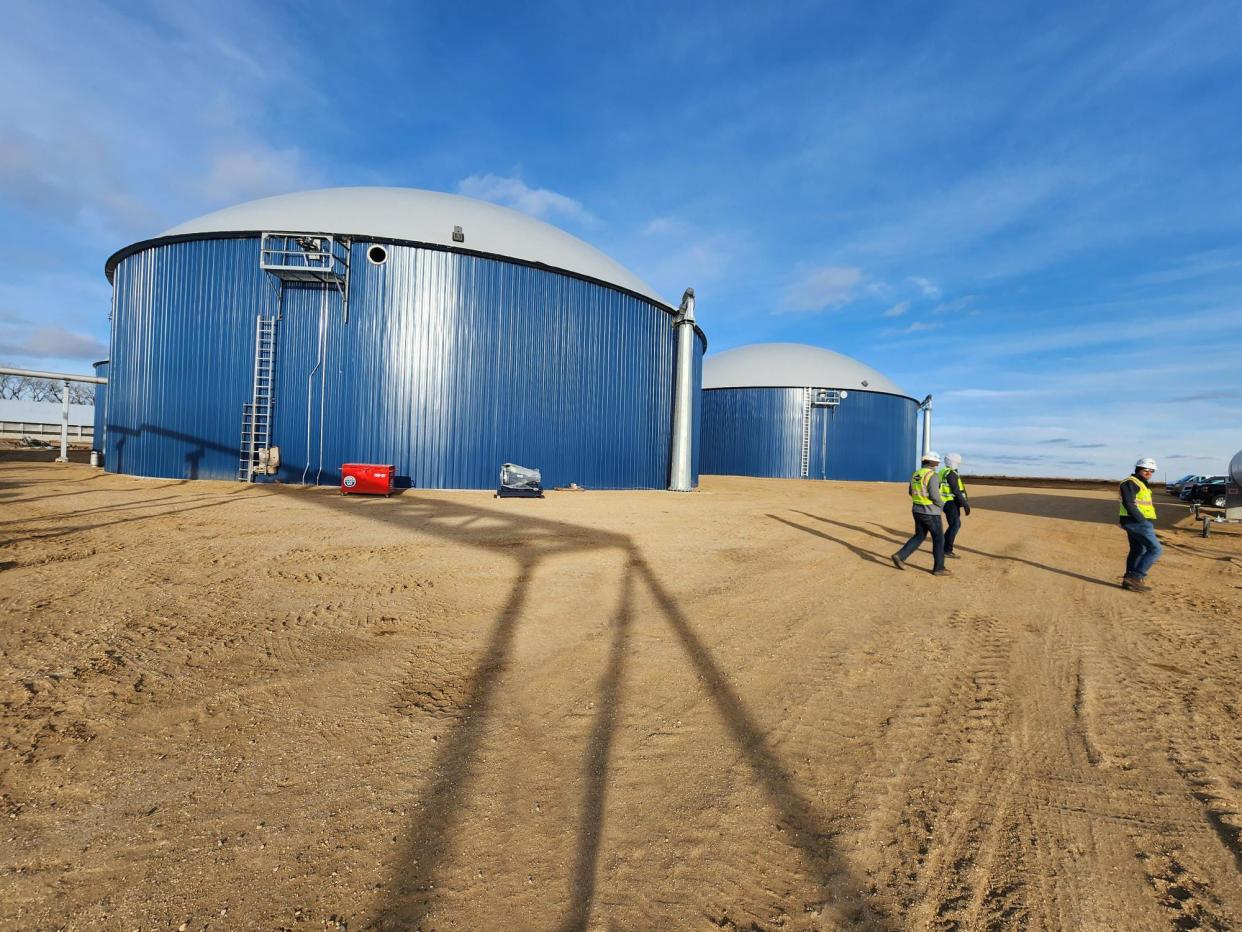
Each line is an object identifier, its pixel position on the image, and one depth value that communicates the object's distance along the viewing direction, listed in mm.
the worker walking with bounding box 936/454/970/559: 8281
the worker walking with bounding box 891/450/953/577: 7484
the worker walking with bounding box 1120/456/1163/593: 6941
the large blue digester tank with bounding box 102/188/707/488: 16125
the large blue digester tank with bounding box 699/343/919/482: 34562
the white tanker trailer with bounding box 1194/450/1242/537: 13219
